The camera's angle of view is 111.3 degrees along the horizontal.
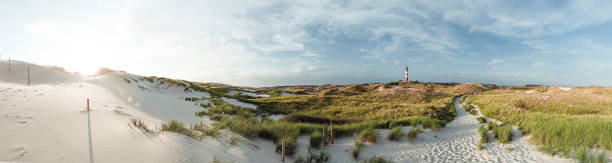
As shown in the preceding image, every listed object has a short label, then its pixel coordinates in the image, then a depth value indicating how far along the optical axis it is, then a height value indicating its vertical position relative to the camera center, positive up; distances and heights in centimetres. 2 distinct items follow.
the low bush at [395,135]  1014 -269
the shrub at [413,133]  1005 -272
